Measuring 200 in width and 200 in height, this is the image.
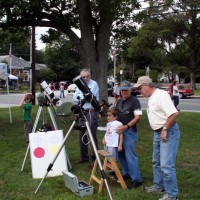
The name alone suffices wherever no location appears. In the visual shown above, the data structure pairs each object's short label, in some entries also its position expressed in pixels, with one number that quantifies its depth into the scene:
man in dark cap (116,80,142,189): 6.11
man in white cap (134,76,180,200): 5.19
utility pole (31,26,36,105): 22.85
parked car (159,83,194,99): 35.91
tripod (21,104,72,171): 7.38
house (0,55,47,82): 70.50
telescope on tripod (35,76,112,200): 5.98
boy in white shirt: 6.21
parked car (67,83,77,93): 47.12
